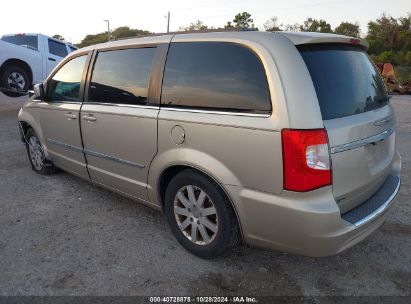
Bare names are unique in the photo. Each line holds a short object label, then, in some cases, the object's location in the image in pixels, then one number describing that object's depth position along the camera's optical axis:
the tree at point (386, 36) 46.06
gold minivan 2.44
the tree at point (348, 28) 49.78
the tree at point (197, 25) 68.49
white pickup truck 9.80
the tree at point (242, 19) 57.62
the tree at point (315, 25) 48.88
